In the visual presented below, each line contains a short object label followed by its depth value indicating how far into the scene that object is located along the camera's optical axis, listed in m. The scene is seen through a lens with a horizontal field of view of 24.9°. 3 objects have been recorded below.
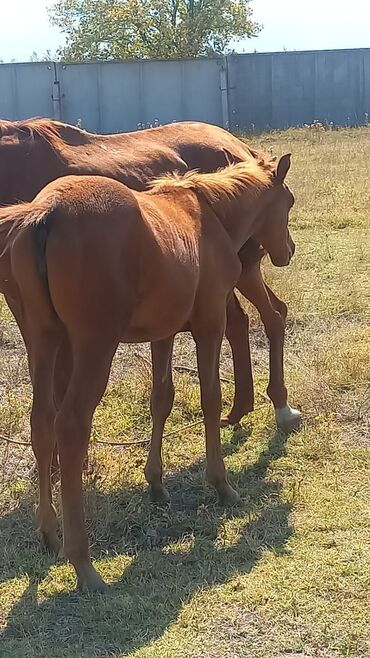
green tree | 35.94
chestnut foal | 2.96
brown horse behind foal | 4.23
